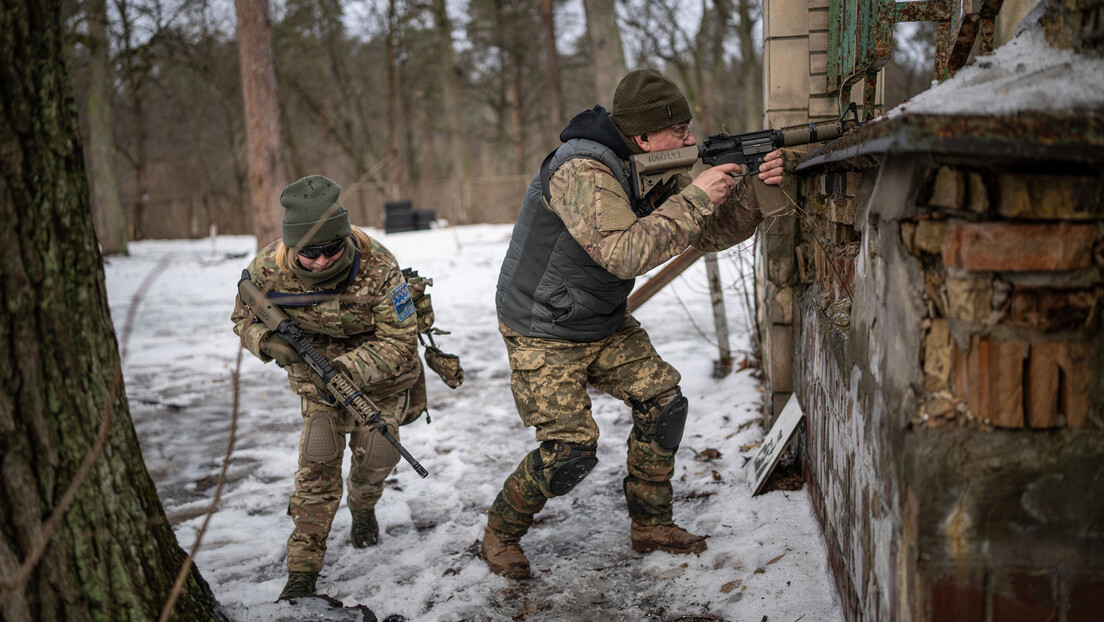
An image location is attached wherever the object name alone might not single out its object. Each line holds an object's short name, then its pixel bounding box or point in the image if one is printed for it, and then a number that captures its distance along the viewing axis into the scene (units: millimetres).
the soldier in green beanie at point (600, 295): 2785
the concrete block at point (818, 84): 3877
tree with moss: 1771
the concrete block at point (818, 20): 3850
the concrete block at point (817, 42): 3861
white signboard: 3459
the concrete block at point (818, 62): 3861
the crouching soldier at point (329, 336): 3100
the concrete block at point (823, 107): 3877
